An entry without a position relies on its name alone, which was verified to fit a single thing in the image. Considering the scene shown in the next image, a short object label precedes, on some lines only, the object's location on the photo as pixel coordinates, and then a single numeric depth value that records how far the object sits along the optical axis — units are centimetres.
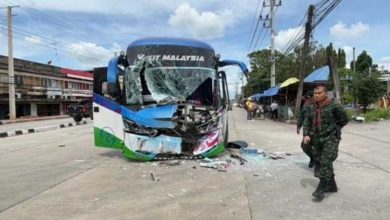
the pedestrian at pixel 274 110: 3488
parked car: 3353
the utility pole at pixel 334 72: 2466
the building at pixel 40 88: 4728
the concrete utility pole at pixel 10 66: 4094
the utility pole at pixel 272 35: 4209
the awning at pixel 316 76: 2905
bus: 1021
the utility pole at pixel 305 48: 2602
